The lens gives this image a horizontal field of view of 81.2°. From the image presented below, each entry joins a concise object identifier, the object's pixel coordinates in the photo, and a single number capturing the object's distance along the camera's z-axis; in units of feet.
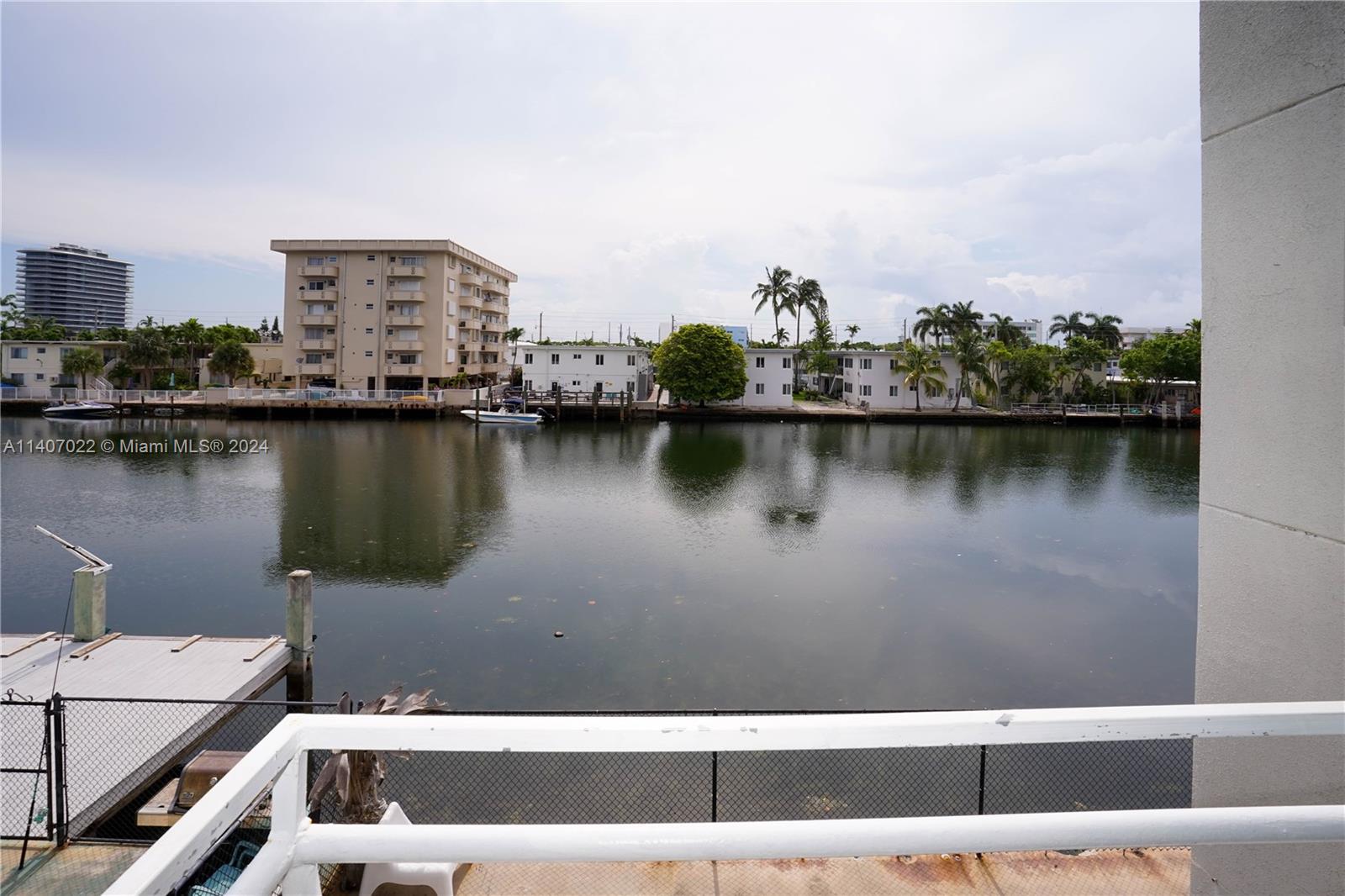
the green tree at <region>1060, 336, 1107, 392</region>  207.82
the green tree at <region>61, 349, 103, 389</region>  199.82
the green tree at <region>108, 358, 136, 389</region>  198.39
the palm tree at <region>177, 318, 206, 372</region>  205.67
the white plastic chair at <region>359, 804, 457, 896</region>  12.52
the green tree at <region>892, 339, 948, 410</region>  194.29
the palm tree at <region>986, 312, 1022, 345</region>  219.61
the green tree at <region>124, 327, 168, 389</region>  199.31
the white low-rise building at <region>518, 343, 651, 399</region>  196.24
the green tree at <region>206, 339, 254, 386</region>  196.95
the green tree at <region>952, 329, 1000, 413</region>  193.77
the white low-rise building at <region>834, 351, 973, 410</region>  199.72
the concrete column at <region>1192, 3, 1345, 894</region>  6.95
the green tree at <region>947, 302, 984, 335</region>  209.56
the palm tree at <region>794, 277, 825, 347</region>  224.33
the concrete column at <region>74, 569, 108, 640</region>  37.37
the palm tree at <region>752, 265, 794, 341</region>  224.33
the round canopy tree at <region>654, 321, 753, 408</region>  181.37
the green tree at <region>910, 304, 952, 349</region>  211.20
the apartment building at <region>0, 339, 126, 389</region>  202.59
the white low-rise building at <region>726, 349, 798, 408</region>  197.06
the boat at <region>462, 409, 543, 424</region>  169.58
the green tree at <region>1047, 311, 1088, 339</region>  269.03
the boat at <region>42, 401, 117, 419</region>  171.32
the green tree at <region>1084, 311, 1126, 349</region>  261.44
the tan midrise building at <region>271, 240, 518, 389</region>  192.54
